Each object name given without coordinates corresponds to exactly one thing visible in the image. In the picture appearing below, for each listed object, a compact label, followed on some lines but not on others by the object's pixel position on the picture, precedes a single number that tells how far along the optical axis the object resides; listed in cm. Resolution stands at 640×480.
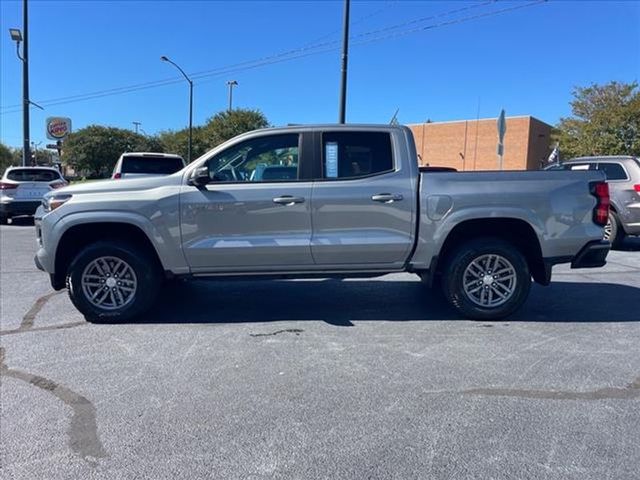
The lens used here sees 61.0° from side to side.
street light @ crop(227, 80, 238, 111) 4994
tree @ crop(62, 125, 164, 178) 6372
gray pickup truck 545
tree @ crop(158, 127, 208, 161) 4941
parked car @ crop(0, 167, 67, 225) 1534
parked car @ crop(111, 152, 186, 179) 1263
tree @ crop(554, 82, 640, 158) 2798
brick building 4112
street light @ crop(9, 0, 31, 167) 2181
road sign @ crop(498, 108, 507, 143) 1420
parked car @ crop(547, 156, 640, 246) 1053
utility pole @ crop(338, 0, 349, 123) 1505
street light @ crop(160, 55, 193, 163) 3587
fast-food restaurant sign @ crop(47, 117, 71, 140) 4069
